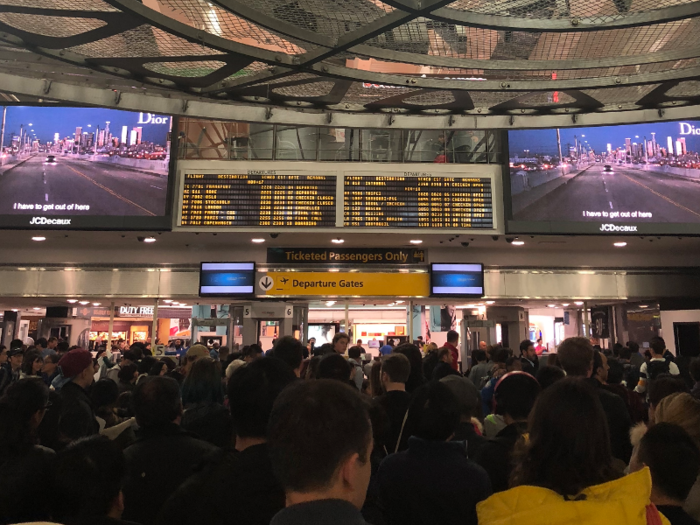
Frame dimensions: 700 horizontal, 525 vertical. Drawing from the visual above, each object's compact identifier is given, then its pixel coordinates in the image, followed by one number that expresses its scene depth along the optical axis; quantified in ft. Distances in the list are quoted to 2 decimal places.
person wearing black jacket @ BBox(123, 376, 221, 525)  7.11
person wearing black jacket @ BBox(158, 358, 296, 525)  4.92
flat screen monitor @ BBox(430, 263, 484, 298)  33.12
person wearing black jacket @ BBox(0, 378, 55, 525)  5.98
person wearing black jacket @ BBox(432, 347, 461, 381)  15.17
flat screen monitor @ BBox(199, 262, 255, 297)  33.06
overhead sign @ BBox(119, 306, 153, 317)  63.67
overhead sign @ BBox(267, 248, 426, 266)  33.81
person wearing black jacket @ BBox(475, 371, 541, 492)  7.20
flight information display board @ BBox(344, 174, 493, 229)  28.32
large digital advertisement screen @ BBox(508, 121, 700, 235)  27.61
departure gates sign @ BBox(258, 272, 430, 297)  33.30
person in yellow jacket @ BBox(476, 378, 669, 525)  4.25
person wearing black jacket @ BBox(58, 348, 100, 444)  9.89
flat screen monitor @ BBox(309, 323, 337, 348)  41.96
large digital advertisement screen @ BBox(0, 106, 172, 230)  27.22
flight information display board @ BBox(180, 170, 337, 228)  28.27
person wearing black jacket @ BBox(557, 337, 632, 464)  9.58
